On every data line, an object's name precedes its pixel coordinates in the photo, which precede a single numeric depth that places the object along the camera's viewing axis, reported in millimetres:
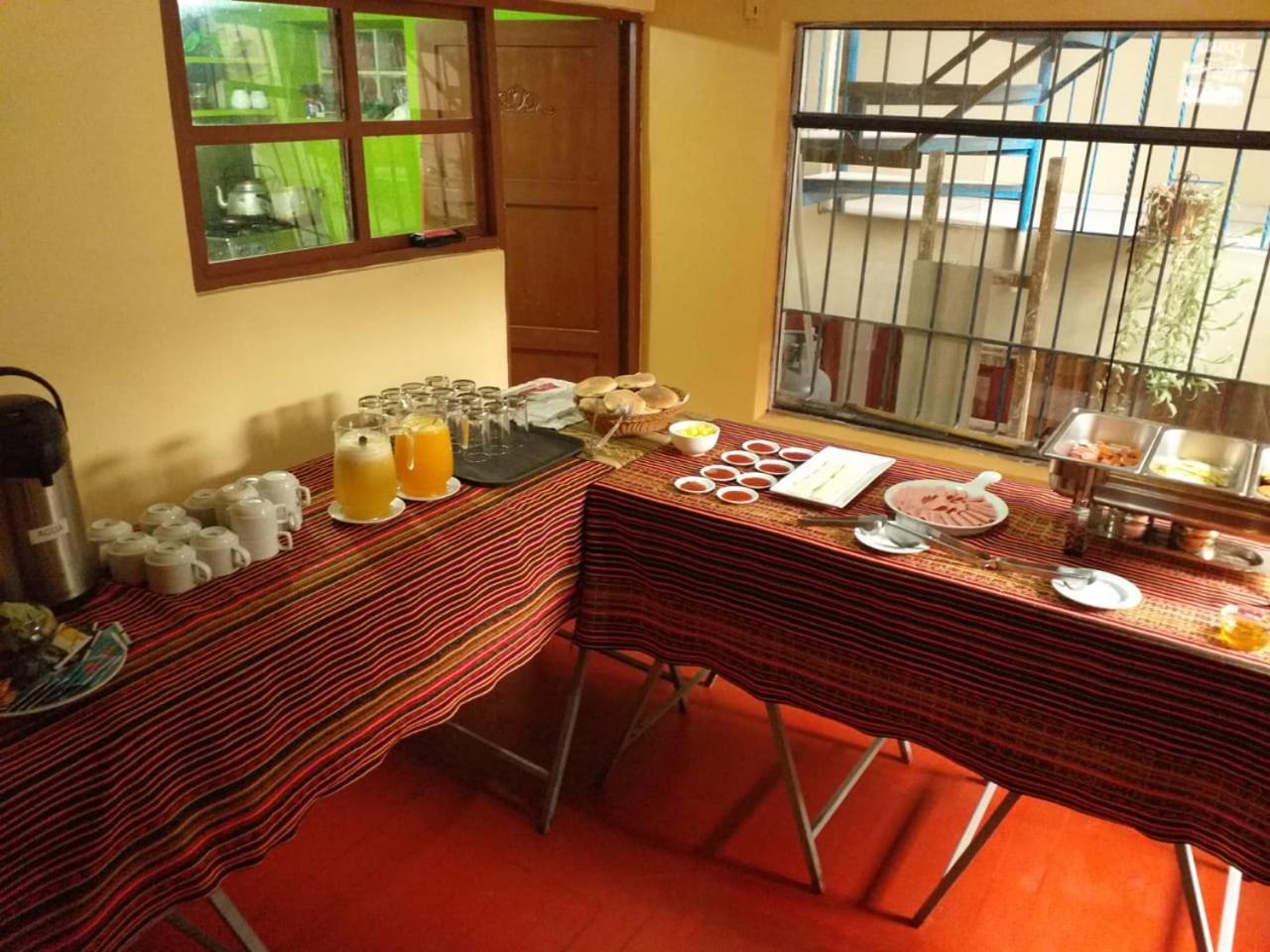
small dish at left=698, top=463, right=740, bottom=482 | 2129
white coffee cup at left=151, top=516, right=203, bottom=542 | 1708
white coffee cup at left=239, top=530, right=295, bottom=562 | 1736
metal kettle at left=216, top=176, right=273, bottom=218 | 2121
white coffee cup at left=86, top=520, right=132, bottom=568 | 1682
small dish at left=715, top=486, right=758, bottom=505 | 1996
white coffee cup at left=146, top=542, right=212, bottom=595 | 1610
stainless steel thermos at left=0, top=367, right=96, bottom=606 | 1422
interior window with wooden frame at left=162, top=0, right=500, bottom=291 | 2039
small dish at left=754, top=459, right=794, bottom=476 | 2180
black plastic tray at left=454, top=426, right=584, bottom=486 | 2100
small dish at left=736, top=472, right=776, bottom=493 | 2094
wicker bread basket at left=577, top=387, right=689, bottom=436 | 2289
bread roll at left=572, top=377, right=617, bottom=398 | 2363
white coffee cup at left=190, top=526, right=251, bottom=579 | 1671
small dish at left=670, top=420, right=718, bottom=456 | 2236
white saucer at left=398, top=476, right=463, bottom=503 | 2014
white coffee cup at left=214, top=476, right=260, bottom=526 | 1796
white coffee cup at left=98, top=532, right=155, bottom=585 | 1635
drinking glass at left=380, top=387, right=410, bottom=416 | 2154
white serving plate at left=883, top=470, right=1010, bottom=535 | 1843
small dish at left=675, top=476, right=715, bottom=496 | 2041
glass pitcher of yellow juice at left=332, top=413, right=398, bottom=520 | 1854
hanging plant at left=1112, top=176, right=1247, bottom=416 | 3057
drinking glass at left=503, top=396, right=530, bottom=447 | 2348
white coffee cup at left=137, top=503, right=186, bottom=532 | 1763
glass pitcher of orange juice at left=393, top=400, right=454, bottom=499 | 1971
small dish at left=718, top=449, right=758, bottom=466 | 2227
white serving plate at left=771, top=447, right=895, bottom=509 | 1997
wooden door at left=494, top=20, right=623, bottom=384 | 3406
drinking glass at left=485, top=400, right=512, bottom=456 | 2211
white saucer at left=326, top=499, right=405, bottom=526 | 1897
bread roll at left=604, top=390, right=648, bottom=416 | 2277
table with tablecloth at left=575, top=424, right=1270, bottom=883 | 1497
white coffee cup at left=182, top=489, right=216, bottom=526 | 1848
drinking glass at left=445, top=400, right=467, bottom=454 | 2219
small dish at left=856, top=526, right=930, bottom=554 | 1775
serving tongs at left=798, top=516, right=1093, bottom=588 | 1670
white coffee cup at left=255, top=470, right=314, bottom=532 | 1846
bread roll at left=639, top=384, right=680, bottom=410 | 2344
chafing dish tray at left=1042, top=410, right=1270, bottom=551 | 1642
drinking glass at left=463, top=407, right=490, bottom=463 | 2195
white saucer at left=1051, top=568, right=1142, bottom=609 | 1591
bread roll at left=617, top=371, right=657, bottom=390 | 2438
